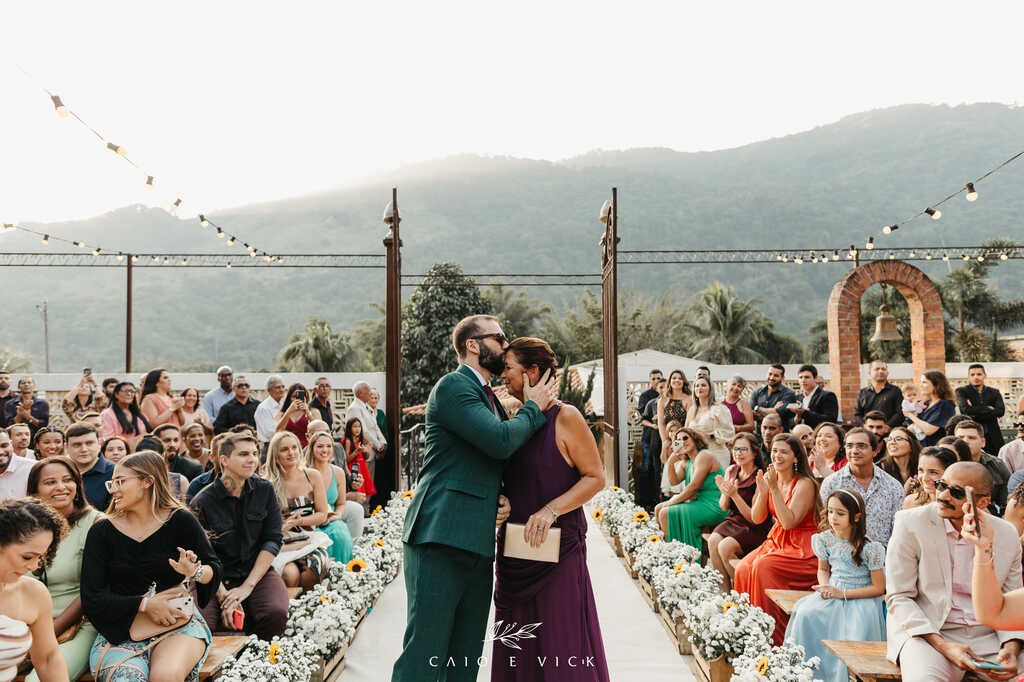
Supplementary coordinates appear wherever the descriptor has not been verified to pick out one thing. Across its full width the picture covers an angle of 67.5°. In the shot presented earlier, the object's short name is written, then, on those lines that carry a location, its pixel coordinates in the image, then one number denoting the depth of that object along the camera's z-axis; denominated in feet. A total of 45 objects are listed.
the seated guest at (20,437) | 18.44
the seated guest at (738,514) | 17.61
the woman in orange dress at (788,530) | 14.62
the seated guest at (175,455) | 18.80
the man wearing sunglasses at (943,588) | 9.41
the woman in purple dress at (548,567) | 9.97
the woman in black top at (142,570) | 10.46
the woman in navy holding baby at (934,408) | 20.72
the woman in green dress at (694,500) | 20.38
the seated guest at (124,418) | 23.70
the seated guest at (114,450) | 17.03
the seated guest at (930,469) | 11.45
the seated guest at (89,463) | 15.39
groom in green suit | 9.52
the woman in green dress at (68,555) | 11.05
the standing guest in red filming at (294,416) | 23.86
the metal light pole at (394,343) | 28.63
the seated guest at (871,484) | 13.88
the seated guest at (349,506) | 20.42
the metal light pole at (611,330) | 29.17
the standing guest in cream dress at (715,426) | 22.43
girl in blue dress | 12.06
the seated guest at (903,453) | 15.94
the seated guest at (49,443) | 16.70
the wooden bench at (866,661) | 9.71
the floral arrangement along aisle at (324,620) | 11.04
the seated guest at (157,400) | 25.40
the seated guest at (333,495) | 18.52
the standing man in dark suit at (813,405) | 25.36
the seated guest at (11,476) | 15.79
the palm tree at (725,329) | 125.39
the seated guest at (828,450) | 17.38
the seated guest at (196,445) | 20.81
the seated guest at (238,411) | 26.63
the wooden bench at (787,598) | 13.23
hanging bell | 37.60
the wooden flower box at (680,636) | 14.88
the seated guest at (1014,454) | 18.91
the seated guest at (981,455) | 16.47
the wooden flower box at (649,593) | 18.25
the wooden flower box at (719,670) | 12.35
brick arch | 32.40
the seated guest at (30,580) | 8.44
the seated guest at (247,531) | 13.61
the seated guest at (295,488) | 17.11
